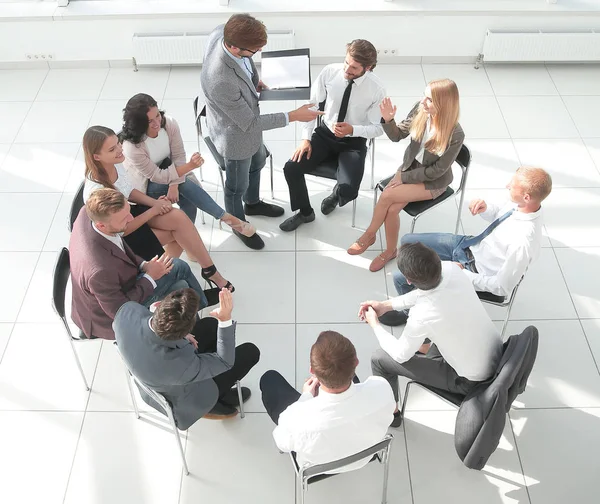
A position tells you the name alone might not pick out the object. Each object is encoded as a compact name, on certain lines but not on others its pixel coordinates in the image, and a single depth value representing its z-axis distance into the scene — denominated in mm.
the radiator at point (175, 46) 5242
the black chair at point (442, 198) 3525
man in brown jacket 2766
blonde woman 3279
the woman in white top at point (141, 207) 3086
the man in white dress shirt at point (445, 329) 2512
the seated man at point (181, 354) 2414
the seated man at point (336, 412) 2227
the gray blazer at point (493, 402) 2463
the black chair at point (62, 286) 2803
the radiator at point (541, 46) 5254
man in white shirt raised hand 2920
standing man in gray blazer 3100
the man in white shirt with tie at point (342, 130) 3740
